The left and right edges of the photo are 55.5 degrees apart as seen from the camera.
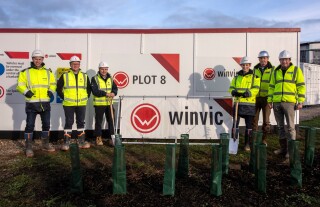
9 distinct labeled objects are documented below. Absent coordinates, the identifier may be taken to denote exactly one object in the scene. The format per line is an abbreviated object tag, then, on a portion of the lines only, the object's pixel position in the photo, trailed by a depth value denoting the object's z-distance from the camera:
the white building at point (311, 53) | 29.55
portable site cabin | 8.70
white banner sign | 7.34
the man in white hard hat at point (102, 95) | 7.80
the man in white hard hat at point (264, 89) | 7.45
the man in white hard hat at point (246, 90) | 7.27
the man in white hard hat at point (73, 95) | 7.42
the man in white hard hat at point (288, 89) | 6.57
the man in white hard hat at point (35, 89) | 6.95
